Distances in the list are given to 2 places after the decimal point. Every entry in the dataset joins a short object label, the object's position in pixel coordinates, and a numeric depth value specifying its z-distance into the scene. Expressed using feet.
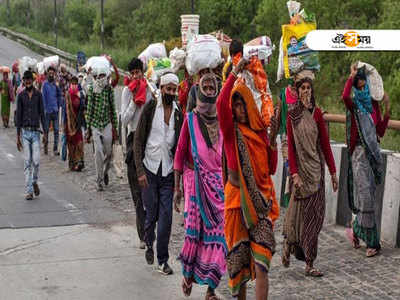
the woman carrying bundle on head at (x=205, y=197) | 31.96
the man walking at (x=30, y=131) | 56.80
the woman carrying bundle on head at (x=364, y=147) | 38.73
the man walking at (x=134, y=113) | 41.16
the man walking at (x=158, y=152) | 36.51
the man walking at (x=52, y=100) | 83.75
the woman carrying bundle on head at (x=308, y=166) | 34.99
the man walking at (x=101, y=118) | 57.75
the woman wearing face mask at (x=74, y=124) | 71.59
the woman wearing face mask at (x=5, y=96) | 114.11
